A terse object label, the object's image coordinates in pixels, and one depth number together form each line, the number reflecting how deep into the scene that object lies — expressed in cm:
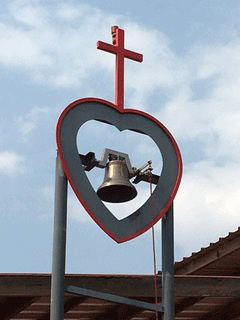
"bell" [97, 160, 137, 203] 1118
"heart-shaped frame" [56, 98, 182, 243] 1075
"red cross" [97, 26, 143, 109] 1152
